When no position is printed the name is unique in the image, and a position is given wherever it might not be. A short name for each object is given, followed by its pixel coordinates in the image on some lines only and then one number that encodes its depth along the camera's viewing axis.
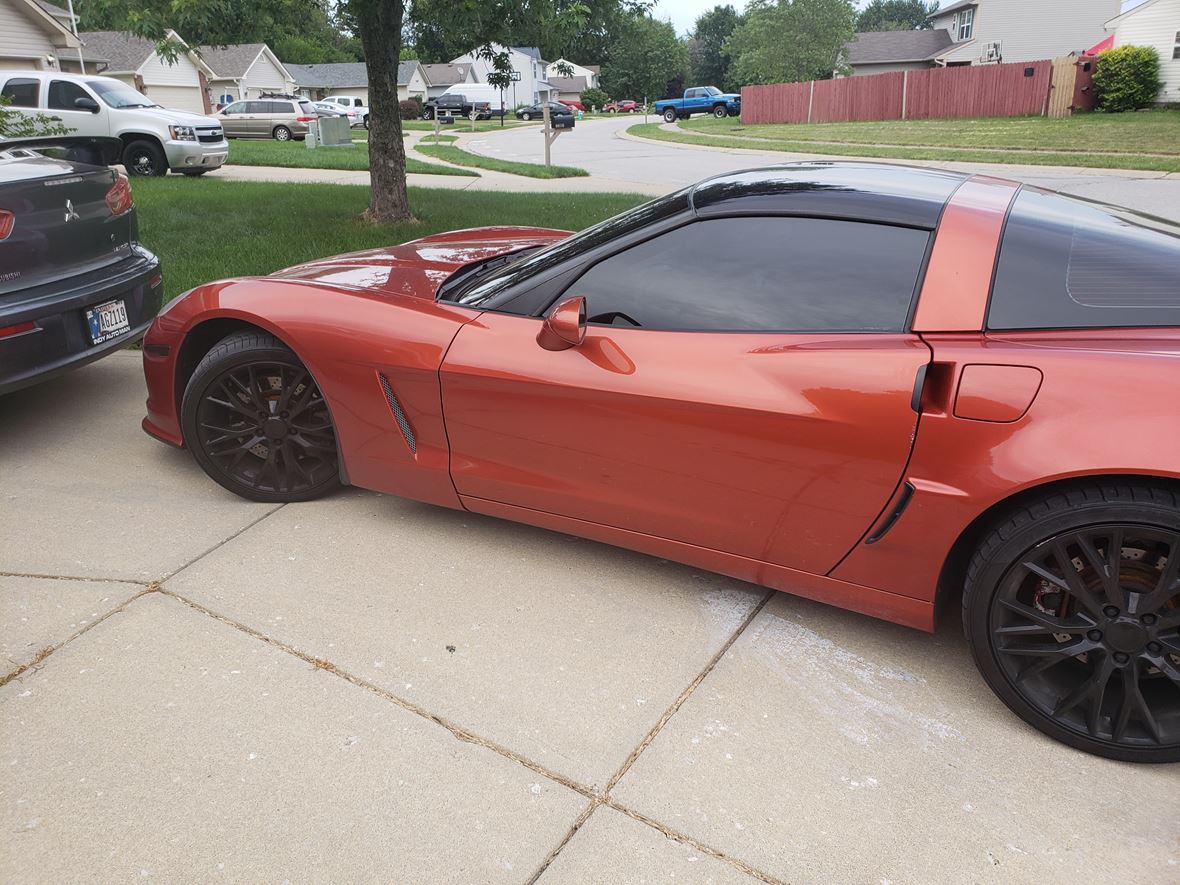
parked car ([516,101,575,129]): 40.12
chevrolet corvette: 2.17
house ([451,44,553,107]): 77.69
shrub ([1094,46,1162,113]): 28.00
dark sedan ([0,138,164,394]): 3.88
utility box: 24.81
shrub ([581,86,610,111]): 71.50
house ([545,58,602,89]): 93.06
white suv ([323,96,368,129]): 42.38
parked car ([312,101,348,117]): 40.77
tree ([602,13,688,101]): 81.50
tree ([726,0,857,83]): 50.84
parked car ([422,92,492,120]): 53.88
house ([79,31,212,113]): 42.78
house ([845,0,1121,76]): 42.44
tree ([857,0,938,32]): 117.44
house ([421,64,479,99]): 81.88
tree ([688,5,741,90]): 94.56
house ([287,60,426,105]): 69.62
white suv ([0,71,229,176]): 14.20
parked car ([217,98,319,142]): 32.41
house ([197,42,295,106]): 57.25
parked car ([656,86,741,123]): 49.53
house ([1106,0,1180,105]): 29.70
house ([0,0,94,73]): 25.36
